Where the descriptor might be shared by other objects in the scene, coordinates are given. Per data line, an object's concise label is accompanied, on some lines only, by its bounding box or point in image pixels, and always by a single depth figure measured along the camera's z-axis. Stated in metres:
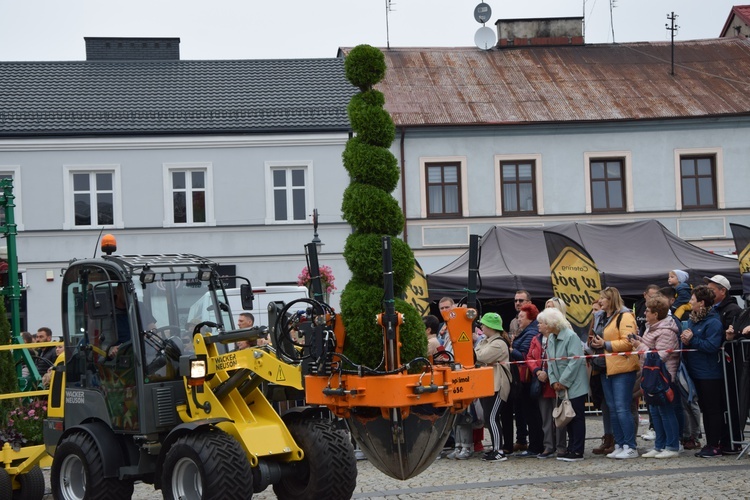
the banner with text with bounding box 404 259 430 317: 17.00
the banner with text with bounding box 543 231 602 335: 16.03
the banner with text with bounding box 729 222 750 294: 15.83
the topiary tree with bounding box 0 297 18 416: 11.98
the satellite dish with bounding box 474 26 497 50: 35.69
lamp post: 25.28
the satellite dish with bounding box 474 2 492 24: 36.12
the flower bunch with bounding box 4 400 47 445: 11.49
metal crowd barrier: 12.01
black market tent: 20.45
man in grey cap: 12.32
